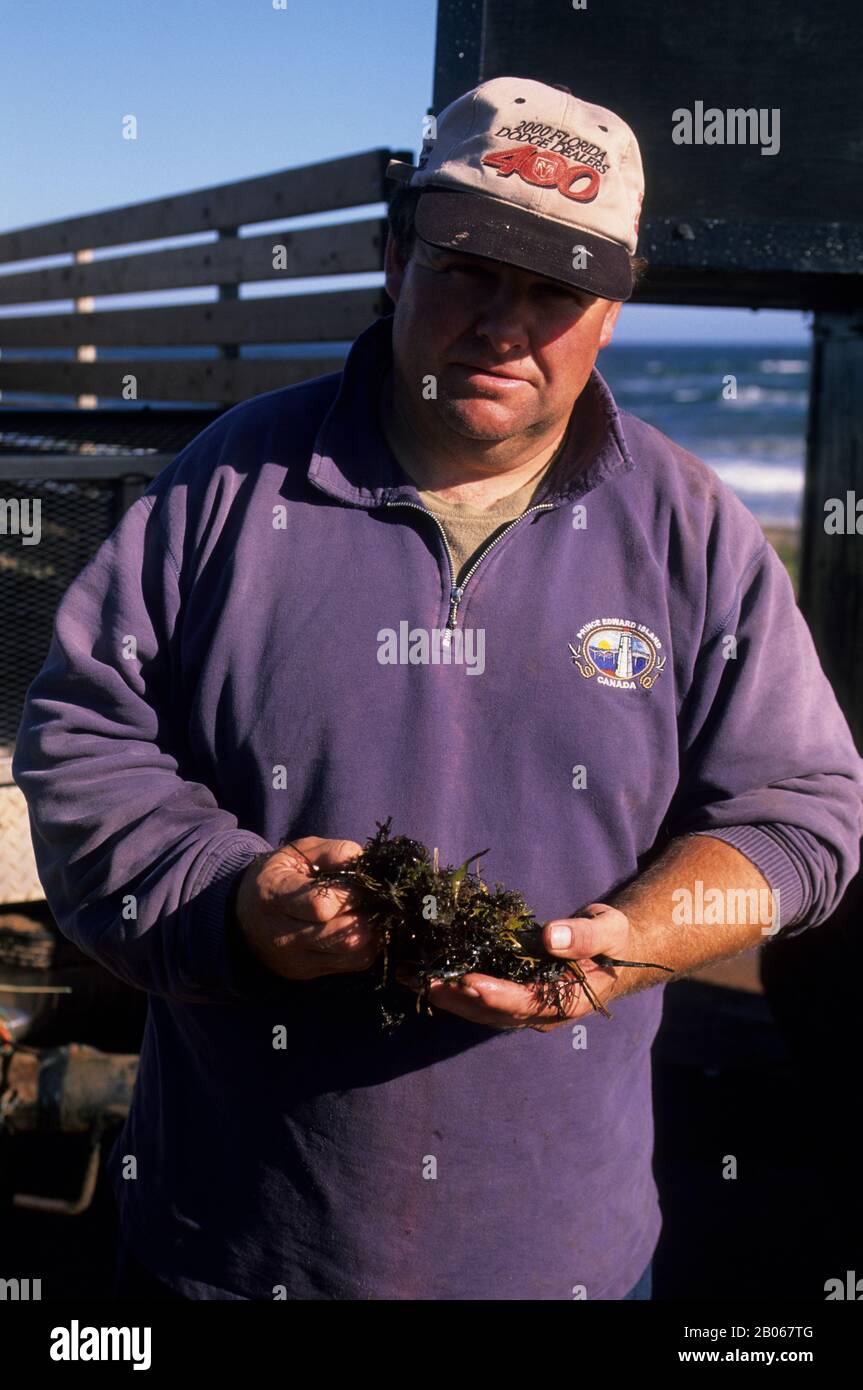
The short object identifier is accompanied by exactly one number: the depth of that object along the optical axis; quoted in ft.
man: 7.87
